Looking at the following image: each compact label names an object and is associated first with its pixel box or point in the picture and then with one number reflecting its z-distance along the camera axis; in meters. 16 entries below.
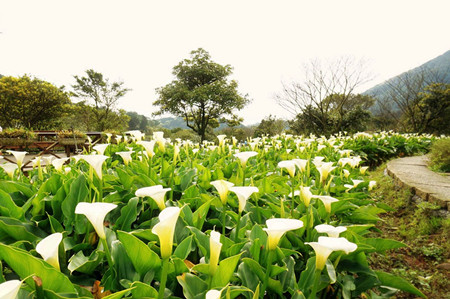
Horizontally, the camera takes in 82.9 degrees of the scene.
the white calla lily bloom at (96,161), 1.15
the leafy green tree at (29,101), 20.08
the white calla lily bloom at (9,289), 0.41
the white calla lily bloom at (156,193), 0.89
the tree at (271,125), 30.94
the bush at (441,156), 5.22
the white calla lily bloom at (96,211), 0.76
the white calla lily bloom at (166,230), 0.66
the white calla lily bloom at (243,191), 1.00
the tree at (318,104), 21.84
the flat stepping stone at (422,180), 2.98
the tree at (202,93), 24.97
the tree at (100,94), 32.19
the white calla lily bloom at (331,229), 0.84
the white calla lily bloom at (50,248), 0.69
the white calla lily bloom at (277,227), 0.76
